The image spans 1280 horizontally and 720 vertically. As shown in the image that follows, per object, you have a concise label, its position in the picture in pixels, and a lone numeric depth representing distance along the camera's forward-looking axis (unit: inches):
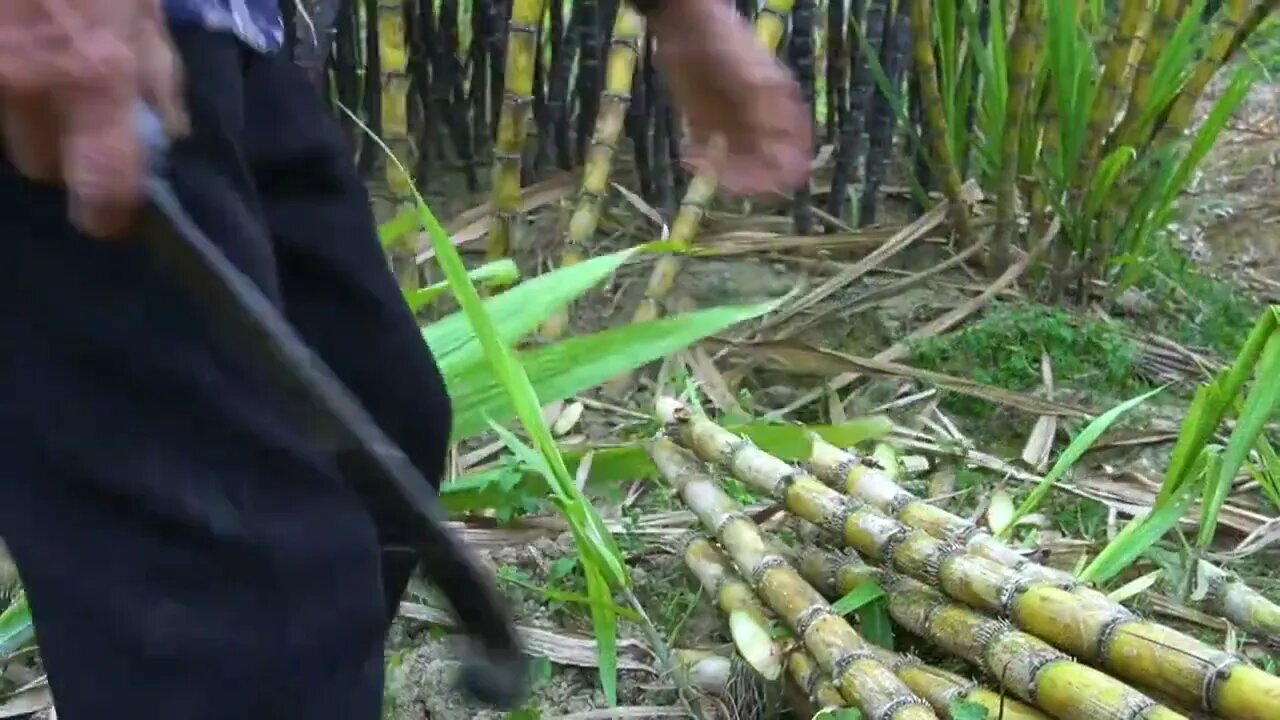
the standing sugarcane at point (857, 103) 78.0
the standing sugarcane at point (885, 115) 78.7
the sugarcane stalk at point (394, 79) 70.7
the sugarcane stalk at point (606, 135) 70.7
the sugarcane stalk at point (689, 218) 70.9
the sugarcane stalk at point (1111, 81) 72.2
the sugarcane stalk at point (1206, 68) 69.7
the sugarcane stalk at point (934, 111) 75.4
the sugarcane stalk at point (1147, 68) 71.1
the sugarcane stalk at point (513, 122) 69.5
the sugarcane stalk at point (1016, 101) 72.3
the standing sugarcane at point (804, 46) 74.9
